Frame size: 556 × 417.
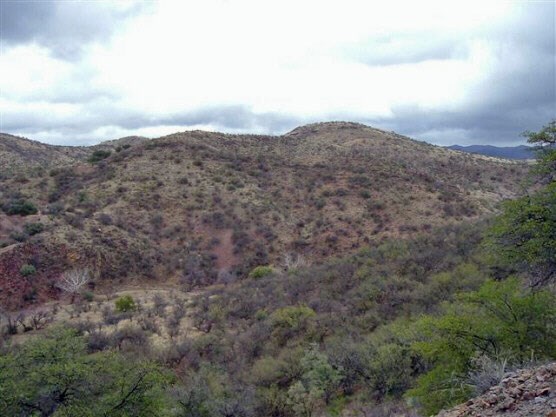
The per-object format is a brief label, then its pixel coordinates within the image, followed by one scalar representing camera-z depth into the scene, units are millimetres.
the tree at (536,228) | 10609
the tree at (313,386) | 15008
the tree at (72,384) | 11633
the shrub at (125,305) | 27047
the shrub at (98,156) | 58978
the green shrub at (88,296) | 30959
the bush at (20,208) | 40531
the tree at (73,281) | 31409
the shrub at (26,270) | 32375
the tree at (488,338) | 9992
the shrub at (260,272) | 35031
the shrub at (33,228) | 37094
